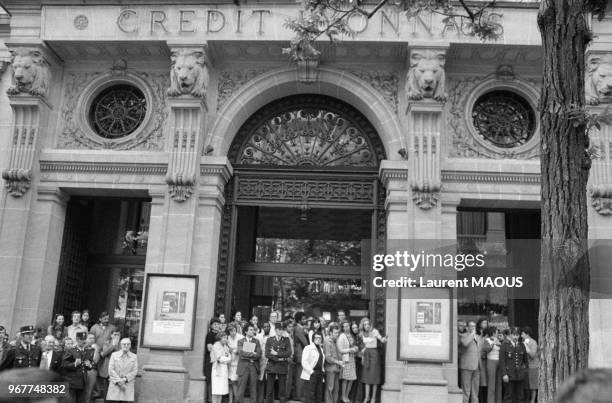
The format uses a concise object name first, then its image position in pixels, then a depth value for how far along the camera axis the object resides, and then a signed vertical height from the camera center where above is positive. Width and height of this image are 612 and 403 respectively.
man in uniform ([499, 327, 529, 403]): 13.52 -0.63
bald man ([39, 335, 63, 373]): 12.44 -0.84
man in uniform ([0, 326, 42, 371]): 12.62 -0.84
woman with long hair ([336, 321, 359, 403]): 13.34 -0.64
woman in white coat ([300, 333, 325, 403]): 13.12 -0.81
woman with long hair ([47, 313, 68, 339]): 13.80 -0.31
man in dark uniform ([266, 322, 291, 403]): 13.15 -0.73
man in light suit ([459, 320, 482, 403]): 13.63 -0.62
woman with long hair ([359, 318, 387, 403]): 13.38 -0.67
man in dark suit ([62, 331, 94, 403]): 12.54 -1.01
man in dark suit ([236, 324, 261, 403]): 13.12 -0.81
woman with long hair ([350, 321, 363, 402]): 13.73 -0.84
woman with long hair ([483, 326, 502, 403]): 13.80 -0.77
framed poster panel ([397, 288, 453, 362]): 13.43 +0.16
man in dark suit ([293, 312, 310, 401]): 13.55 -0.53
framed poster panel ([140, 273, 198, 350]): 13.87 +0.18
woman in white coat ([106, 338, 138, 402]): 12.74 -1.11
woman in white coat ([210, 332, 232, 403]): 13.20 -0.99
